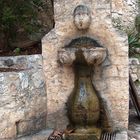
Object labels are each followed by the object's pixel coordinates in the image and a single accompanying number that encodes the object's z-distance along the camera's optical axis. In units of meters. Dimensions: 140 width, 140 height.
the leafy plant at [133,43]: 6.42
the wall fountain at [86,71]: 3.12
